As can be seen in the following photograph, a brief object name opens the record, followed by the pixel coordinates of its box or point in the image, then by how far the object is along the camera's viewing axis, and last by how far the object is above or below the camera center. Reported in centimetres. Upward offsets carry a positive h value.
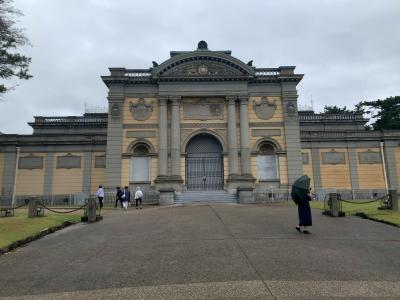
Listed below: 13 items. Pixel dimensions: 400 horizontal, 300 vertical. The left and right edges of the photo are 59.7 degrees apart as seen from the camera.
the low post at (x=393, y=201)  1600 -22
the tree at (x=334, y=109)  5988 +1506
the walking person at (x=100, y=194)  2171 +46
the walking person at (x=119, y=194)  2305 +46
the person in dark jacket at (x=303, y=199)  1071 -4
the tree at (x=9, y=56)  1361 +669
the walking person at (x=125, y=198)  2201 +18
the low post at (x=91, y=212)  1470 -44
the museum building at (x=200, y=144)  2942 +487
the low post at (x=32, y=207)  1477 -19
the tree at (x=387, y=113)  4572 +1103
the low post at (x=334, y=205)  1511 -33
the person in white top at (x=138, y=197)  2279 +24
